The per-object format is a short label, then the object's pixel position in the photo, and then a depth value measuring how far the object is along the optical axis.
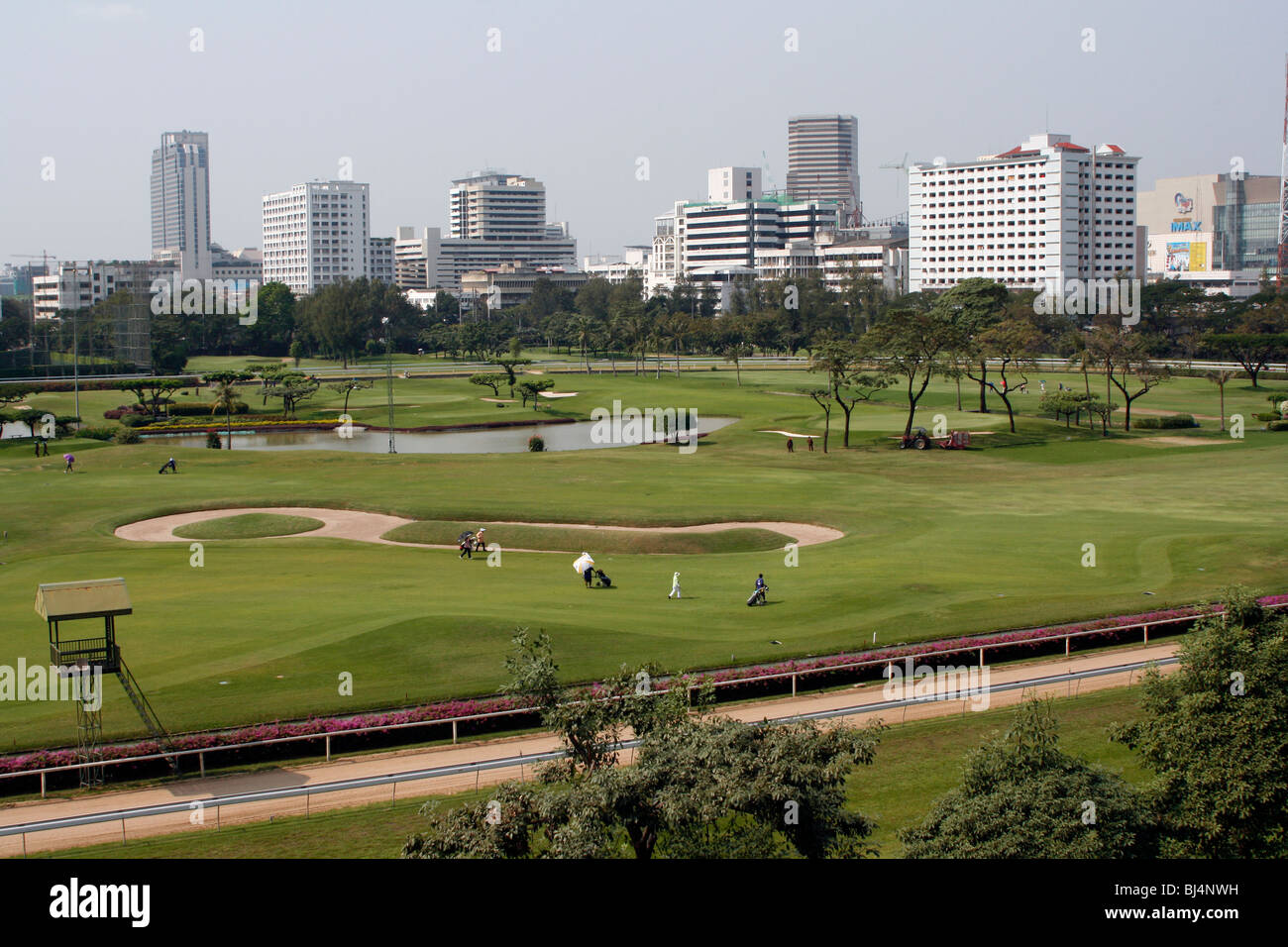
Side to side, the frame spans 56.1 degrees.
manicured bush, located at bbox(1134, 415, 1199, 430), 108.19
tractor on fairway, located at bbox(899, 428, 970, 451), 97.25
